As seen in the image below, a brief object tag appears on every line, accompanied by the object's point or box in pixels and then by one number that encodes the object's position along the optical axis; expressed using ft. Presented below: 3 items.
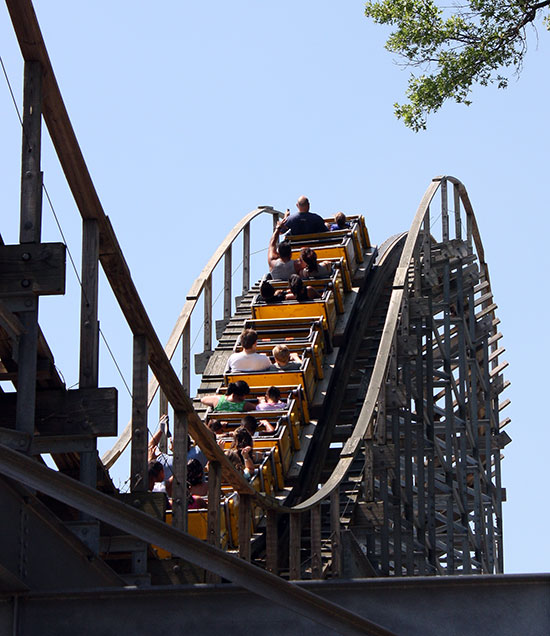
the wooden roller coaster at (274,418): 34.99
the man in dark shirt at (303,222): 112.47
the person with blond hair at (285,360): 88.02
